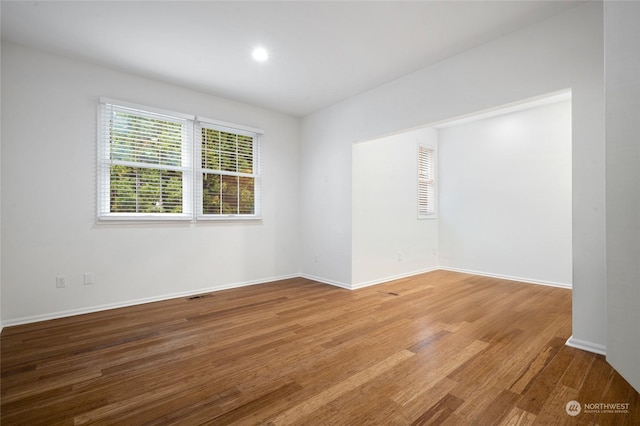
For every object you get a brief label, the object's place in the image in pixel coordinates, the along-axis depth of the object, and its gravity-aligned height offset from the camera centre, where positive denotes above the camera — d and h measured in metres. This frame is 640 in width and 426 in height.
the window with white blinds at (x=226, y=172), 4.46 +0.65
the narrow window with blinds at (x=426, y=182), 6.16 +0.68
